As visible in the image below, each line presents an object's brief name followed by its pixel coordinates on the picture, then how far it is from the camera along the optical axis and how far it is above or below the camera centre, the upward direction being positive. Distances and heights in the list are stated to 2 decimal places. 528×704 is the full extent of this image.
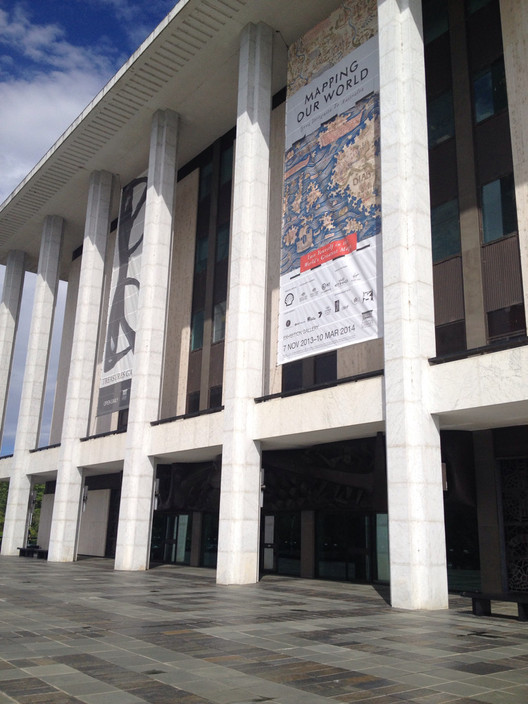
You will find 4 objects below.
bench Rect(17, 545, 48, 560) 34.59 -1.41
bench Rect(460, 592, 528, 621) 12.89 -1.28
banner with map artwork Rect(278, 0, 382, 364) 20.14 +11.49
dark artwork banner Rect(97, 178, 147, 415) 31.42 +11.20
